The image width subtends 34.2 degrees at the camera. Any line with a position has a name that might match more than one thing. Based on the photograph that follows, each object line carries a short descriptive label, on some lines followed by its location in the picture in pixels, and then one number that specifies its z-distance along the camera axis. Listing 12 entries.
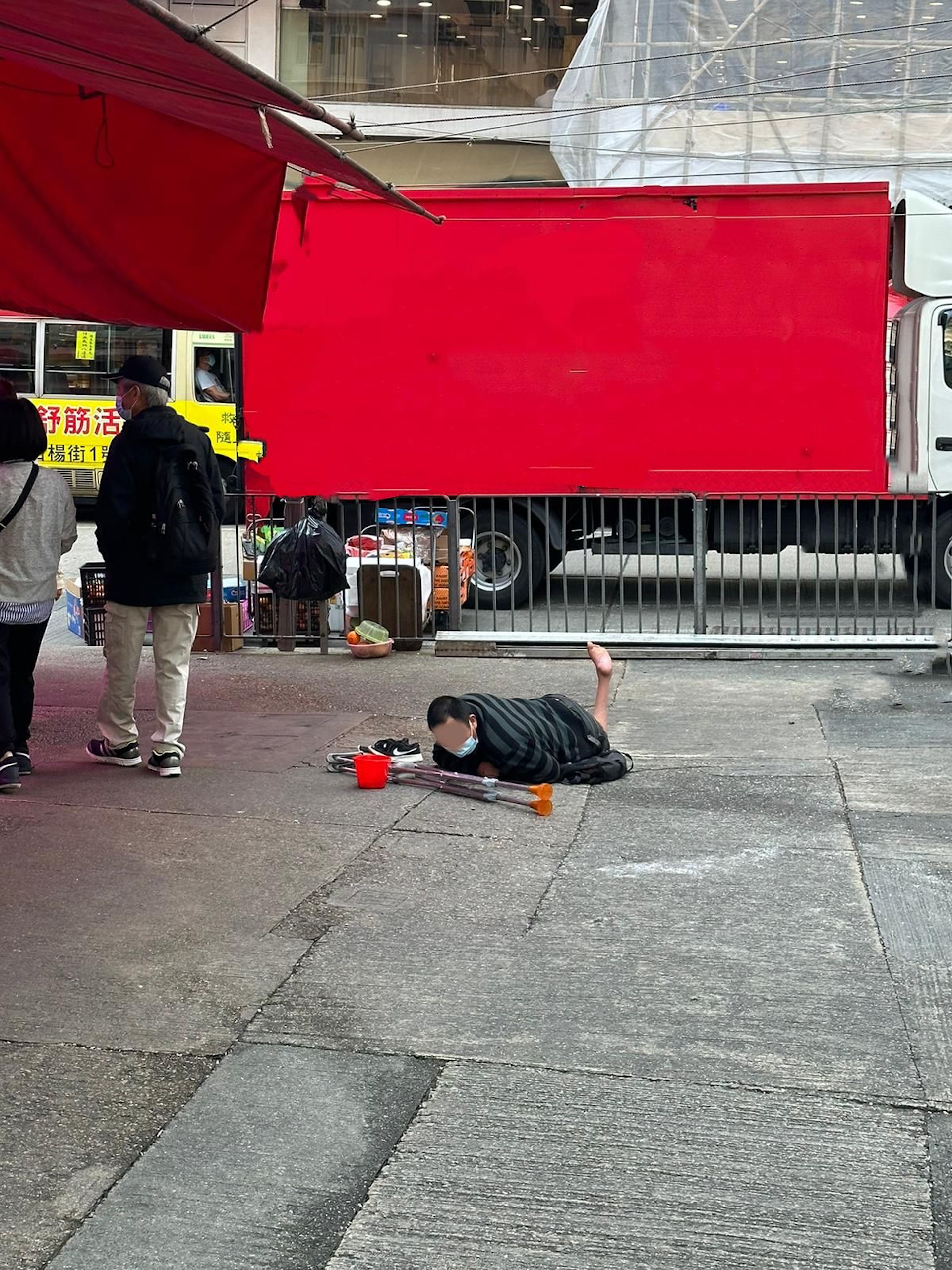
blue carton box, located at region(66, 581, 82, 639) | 12.14
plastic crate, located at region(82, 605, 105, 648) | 11.68
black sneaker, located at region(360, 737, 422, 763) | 7.61
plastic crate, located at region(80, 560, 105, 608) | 11.55
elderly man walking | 7.43
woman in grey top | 7.26
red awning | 7.83
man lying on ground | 7.09
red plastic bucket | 7.35
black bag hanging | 10.40
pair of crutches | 6.95
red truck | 12.88
